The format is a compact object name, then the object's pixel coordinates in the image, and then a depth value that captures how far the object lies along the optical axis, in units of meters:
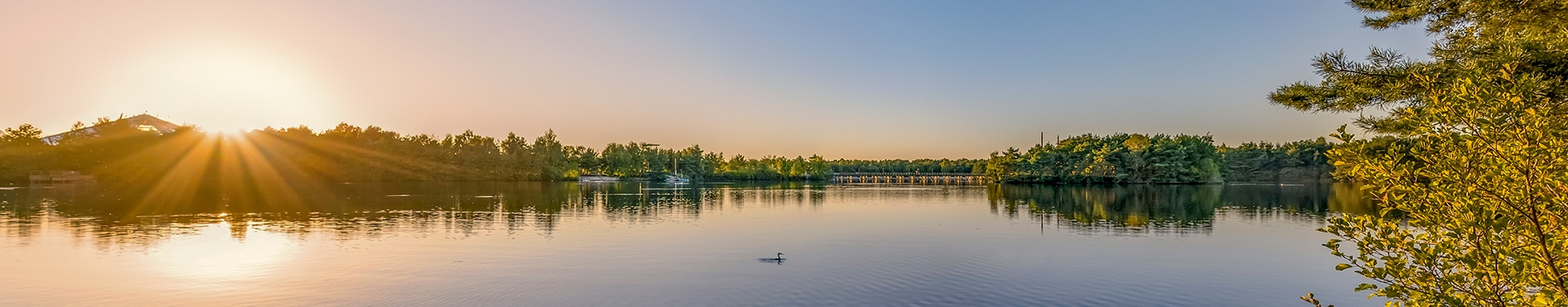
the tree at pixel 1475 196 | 4.26
